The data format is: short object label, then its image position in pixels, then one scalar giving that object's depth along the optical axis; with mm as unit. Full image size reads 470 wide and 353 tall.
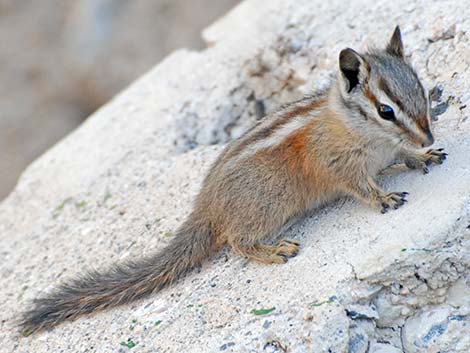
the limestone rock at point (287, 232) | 7613
